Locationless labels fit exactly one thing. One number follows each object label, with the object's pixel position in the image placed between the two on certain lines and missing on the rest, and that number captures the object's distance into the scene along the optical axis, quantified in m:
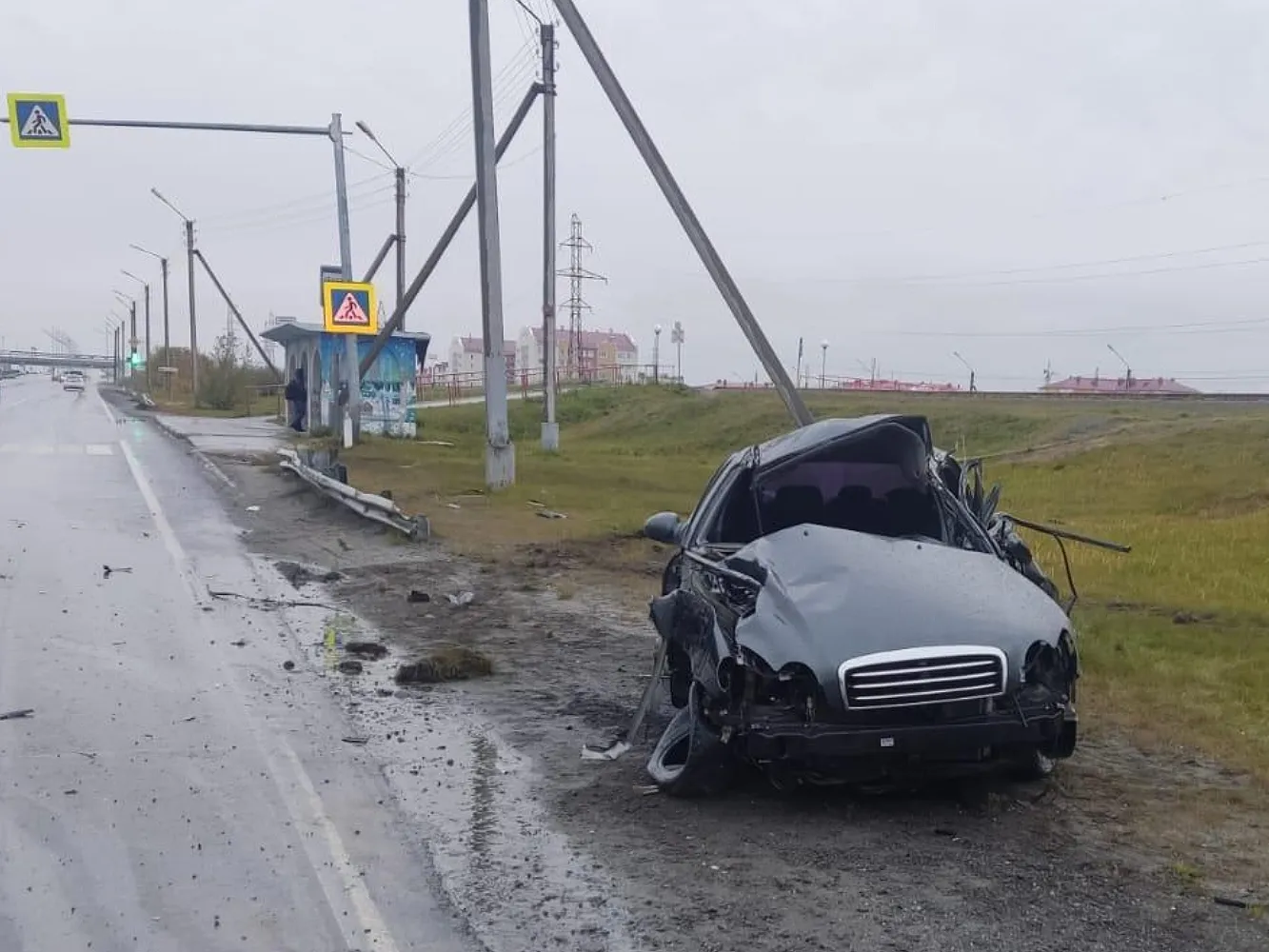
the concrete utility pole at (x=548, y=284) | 29.52
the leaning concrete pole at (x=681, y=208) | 18.52
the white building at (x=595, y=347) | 106.58
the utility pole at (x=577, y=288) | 69.38
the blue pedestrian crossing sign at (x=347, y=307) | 26.78
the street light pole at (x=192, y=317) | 61.78
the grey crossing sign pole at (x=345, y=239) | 27.66
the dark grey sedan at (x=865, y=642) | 5.46
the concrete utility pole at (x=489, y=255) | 20.66
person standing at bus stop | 40.72
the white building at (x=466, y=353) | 149.79
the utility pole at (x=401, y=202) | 35.38
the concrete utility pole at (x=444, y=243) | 23.95
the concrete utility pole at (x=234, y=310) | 52.72
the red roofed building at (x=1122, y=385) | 64.51
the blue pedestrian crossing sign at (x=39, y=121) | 22.58
